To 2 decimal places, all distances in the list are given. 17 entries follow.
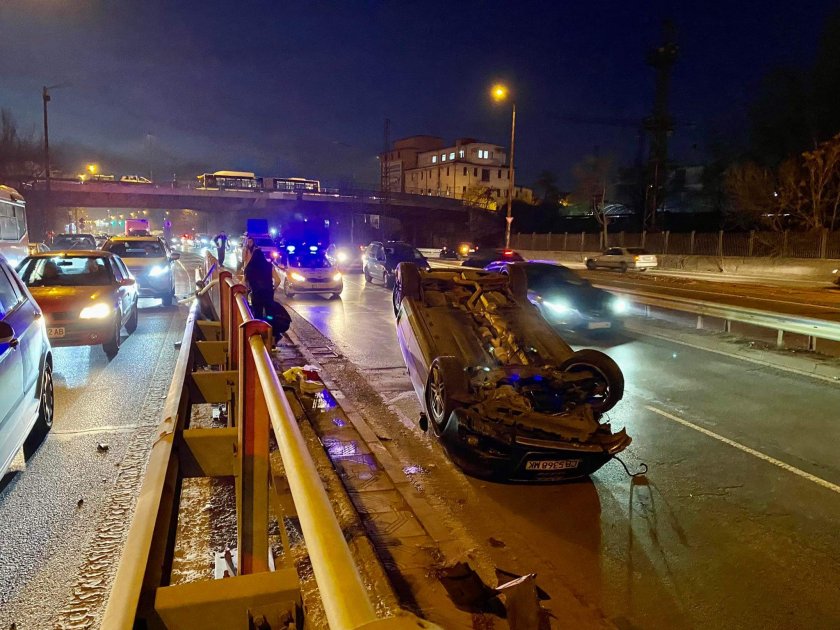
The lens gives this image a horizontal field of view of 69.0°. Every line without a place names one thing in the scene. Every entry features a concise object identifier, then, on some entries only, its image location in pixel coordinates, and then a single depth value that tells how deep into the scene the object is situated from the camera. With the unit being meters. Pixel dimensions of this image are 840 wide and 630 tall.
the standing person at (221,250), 16.87
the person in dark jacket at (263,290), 9.91
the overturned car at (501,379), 5.27
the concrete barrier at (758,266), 31.38
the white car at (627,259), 35.91
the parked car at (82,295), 9.50
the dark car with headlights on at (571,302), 12.32
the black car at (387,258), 23.23
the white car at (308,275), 19.03
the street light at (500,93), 29.46
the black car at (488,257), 26.53
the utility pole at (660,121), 60.09
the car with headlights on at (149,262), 16.36
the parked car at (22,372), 4.78
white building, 107.75
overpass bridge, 55.09
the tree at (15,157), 49.84
